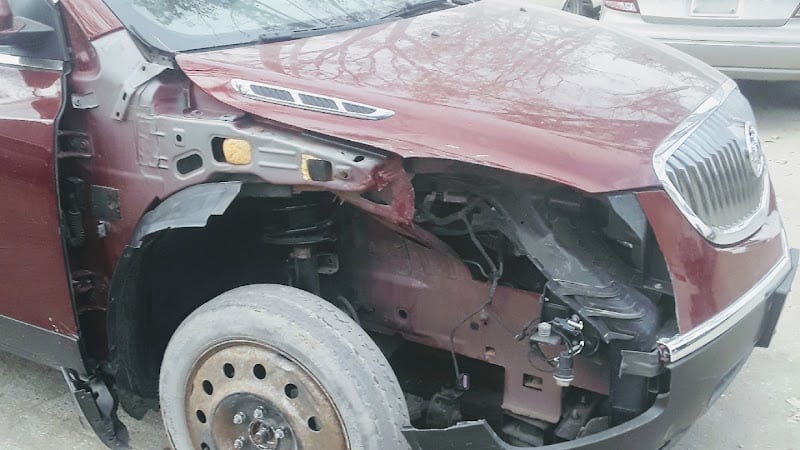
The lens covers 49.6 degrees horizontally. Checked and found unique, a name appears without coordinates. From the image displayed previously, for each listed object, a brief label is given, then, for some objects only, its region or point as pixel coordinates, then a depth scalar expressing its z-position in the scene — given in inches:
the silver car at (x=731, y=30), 252.5
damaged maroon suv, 92.6
